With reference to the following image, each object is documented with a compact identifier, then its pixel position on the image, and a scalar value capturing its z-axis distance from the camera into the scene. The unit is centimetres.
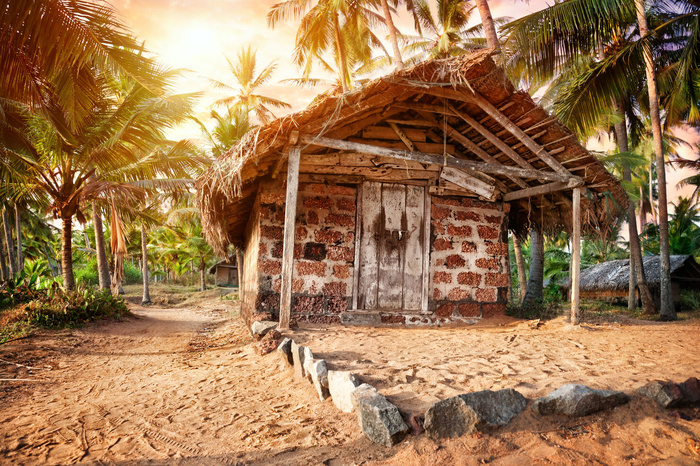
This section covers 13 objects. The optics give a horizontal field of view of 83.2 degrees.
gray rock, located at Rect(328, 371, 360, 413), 266
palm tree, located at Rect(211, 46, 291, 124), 1884
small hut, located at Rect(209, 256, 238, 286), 2750
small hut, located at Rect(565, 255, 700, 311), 1138
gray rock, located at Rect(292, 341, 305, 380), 349
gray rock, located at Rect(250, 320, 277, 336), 486
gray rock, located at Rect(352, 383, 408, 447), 220
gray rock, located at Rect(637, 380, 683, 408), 235
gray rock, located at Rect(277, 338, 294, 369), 391
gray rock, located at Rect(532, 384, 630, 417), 232
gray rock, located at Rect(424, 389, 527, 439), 221
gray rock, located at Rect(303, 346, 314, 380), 335
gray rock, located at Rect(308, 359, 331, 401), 299
